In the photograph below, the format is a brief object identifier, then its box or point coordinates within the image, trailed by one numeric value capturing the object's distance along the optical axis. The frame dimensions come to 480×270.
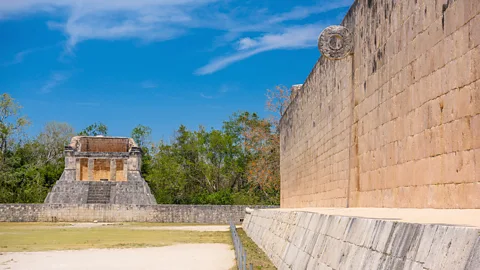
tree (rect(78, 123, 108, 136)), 57.75
